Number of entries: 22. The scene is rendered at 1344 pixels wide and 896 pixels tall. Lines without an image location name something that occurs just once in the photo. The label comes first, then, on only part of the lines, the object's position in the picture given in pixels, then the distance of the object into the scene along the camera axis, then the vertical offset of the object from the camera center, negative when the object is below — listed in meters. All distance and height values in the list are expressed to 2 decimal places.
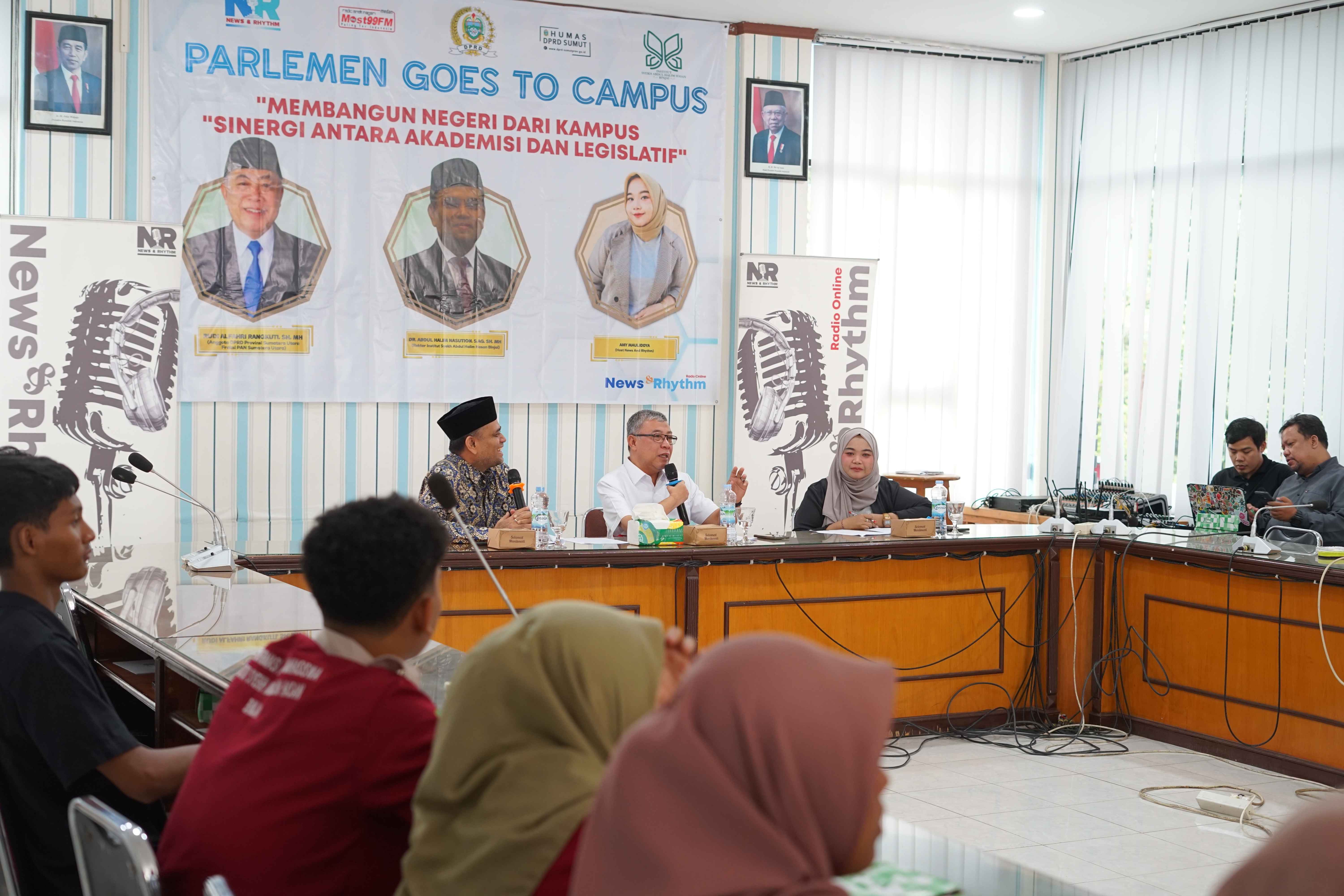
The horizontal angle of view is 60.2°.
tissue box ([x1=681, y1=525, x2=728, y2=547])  4.23 -0.48
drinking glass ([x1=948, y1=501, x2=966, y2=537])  4.89 -0.44
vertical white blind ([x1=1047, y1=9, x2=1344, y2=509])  6.01 +0.94
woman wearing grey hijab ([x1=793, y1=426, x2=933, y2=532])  4.95 -0.38
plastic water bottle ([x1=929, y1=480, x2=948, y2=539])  4.82 -0.44
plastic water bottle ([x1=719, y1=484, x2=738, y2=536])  4.53 -0.43
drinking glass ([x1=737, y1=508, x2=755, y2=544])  4.42 -0.46
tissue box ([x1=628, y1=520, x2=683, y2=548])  4.23 -0.48
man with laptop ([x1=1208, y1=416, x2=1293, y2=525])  5.55 -0.21
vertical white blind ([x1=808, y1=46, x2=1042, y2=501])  6.75 +1.06
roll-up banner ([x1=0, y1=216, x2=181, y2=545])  4.92 +0.14
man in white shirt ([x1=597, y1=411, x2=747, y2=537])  4.88 -0.33
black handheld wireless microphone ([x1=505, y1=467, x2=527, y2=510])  4.51 -0.36
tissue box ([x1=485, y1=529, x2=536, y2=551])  4.03 -0.49
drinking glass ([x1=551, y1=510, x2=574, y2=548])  4.26 -0.45
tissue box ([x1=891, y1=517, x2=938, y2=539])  4.59 -0.48
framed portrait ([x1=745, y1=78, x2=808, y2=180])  6.41 +1.53
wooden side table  6.44 -0.40
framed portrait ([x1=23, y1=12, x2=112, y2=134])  5.25 +1.42
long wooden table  3.98 -0.76
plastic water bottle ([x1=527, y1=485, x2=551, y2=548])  4.13 -0.43
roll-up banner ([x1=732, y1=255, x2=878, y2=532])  6.31 +0.16
